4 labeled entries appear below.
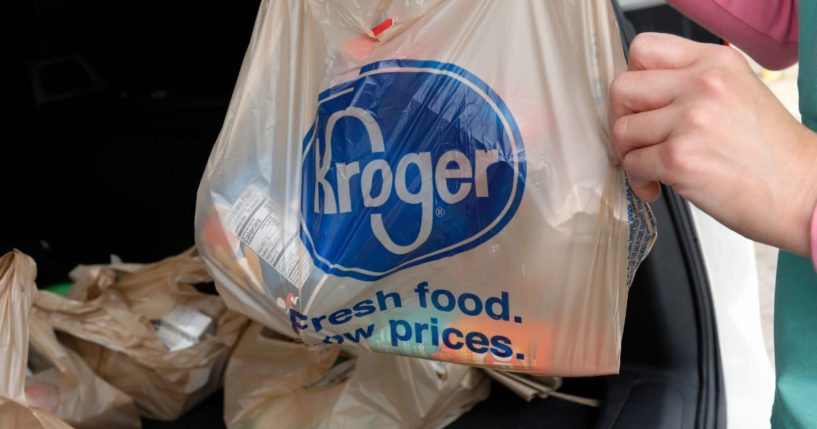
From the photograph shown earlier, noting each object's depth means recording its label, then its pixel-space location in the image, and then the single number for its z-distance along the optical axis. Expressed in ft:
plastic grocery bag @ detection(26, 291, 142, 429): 4.43
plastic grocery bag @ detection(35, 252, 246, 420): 4.76
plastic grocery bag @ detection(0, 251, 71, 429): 3.24
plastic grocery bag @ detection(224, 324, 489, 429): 4.01
